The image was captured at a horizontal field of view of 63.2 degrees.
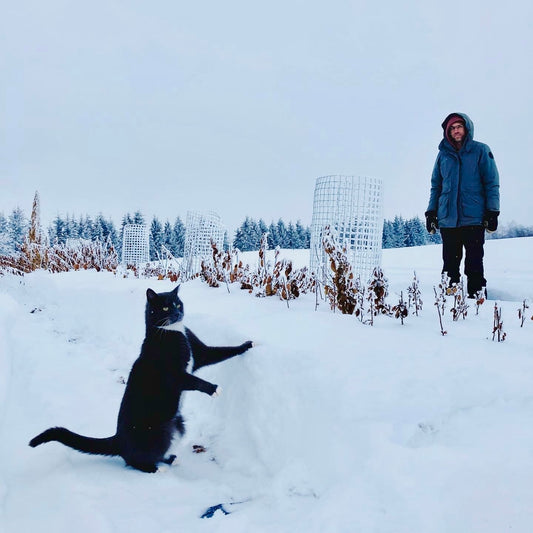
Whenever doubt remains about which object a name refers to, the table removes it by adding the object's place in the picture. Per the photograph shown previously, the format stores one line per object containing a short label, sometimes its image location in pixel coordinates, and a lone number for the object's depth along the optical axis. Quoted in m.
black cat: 2.24
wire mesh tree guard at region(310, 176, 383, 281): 6.46
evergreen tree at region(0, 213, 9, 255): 43.29
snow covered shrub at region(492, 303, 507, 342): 2.82
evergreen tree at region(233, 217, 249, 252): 39.31
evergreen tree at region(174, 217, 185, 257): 41.28
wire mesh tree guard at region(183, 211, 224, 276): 7.75
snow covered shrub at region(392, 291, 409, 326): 3.48
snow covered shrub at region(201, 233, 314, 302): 4.41
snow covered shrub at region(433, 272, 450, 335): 3.46
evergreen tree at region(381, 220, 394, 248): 39.78
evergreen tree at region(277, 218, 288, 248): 42.47
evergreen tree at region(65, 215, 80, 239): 47.24
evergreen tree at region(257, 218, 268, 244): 44.28
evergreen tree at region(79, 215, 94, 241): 46.25
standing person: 5.66
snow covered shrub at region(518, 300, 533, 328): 3.38
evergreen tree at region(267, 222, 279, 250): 41.53
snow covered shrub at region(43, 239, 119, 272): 9.18
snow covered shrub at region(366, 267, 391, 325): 3.69
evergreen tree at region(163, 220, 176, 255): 43.19
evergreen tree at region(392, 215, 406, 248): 41.97
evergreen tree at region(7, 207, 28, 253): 46.81
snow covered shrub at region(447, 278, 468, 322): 3.61
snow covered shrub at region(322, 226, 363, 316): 3.76
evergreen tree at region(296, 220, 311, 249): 45.38
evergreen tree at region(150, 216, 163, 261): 43.69
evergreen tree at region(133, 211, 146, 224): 42.81
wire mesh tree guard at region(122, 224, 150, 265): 14.23
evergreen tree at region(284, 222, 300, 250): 44.60
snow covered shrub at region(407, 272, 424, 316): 3.81
